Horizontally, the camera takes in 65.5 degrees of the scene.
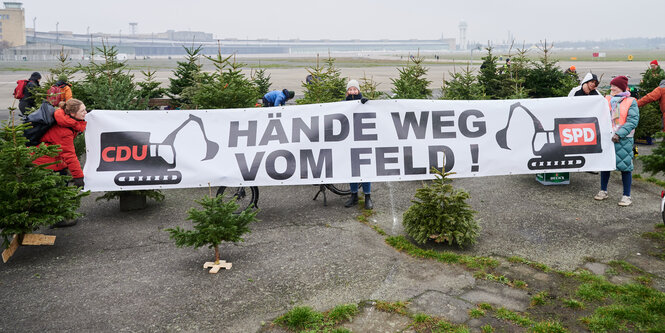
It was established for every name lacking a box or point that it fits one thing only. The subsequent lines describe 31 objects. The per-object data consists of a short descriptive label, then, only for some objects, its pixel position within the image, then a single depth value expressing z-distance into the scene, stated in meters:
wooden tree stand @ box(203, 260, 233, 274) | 6.06
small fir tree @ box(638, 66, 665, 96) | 15.29
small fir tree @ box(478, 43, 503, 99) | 14.78
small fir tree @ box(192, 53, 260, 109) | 9.97
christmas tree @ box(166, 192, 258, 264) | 6.02
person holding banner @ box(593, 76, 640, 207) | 8.04
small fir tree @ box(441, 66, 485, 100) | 13.23
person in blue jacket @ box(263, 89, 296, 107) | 9.31
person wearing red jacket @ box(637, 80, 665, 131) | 9.00
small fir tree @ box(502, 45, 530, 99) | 13.89
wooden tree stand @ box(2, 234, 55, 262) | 6.55
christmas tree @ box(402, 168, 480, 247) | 6.67
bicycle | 8.41
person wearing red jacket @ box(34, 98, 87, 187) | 7.27
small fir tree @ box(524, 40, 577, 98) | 14.56
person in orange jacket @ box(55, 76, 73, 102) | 10.79
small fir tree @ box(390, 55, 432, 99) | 12.89
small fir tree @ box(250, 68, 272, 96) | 19.02
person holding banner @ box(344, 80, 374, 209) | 8.40
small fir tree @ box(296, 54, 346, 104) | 12.09
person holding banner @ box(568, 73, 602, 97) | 8.79
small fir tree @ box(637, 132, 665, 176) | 5.82
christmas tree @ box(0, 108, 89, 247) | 6.18
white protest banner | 7.78
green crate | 9.47
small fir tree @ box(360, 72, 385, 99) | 13.00
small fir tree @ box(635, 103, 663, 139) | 13.30
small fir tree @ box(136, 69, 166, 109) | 14.00
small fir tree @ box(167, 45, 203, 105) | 14.58
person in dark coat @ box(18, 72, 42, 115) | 13.44
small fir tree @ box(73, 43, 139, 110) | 10.18
